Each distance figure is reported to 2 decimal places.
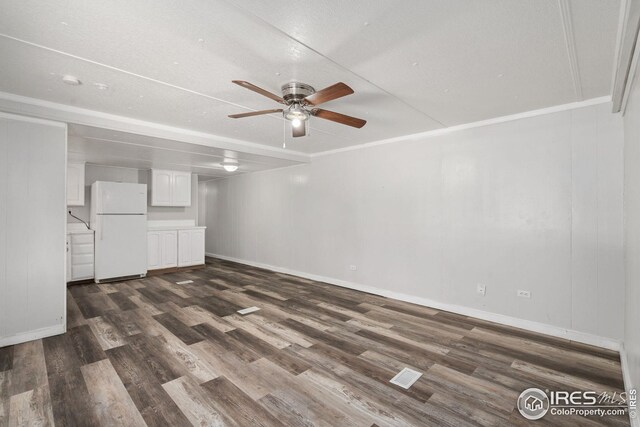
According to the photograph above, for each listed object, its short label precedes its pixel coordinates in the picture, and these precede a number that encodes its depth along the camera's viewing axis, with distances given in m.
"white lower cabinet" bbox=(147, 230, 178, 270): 6.02
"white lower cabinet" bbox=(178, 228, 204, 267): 6.52
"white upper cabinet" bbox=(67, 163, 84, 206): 5.34
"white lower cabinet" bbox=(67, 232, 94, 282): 5.12
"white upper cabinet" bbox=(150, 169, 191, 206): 6.35
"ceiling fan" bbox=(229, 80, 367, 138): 2.23
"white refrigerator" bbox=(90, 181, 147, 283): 5.23
